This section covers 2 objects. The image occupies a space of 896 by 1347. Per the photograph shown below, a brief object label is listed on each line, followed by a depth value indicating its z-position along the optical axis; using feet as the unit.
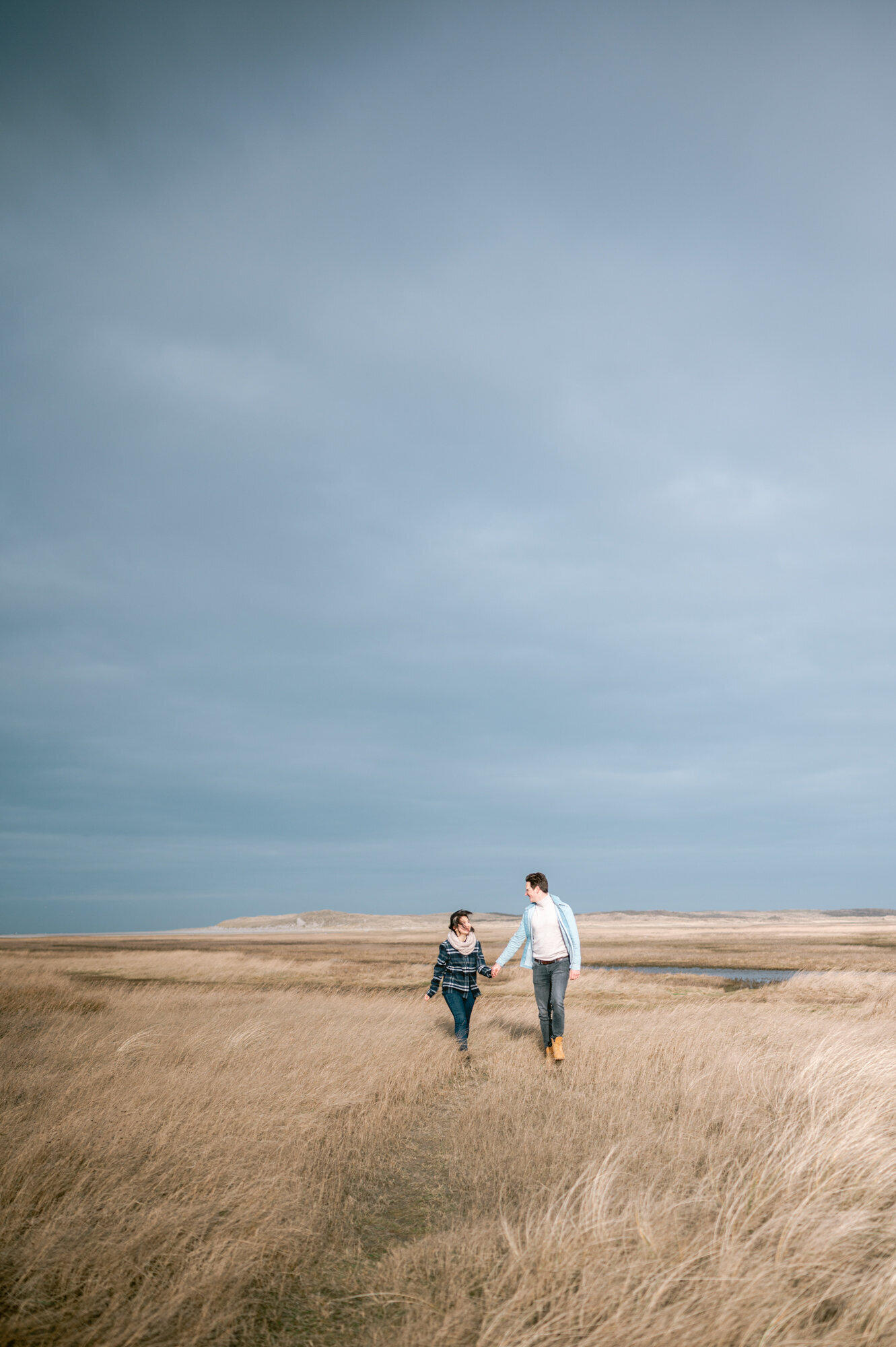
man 35.83
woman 41.37
